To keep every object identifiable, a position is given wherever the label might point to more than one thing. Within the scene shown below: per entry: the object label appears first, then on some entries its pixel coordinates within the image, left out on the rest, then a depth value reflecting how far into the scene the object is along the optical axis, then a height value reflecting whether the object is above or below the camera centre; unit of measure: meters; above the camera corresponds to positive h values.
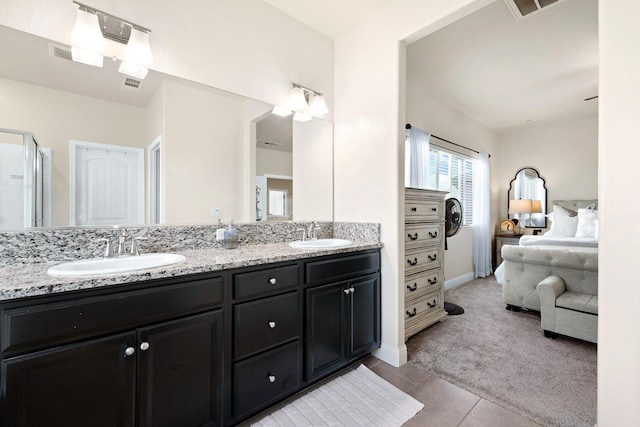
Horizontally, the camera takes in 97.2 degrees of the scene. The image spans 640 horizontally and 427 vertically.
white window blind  3.99 +0.58
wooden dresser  2.54 -0.44
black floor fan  3.20 -0.09
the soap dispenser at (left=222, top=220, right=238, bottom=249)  1.88 -0.17
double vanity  0.99 -0.55
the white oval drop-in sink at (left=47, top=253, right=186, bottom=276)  1.11 -0.24
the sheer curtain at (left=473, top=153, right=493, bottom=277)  4.79 -0.07
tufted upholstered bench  2.41 -0.70
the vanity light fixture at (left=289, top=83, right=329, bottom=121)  2.33 +0.94
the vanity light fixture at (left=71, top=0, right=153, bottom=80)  1.43 +0.94
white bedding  3.25 -0.36
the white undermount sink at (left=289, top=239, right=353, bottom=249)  2.03 -0.23
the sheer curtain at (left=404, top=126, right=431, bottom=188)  3.45 +0.66
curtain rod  3.38 +1.05
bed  2.59 -0.49
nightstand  5.18 -0.53
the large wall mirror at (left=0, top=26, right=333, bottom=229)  1.37 +0.40
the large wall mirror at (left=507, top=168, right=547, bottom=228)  5.20 +0.37
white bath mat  1.56 -1.15
